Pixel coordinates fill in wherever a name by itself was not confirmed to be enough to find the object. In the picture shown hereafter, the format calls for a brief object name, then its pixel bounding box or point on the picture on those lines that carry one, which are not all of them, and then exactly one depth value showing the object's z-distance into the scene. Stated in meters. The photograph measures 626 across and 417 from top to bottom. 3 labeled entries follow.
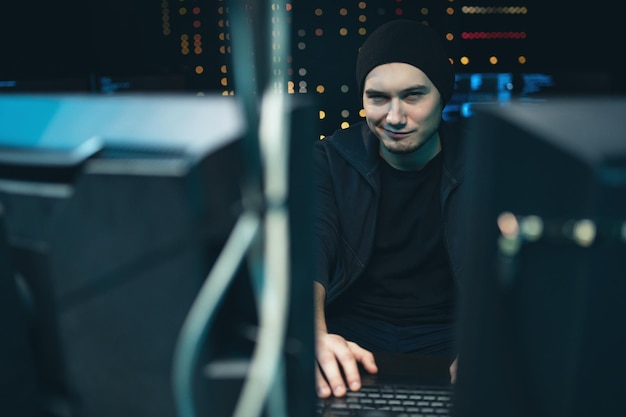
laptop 0.70
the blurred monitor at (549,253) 0.37
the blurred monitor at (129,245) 0.36
